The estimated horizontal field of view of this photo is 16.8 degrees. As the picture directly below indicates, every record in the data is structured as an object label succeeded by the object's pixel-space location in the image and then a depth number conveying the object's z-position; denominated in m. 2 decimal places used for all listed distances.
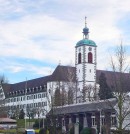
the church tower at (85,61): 110.25
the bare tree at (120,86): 33.94
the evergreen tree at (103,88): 69.21
